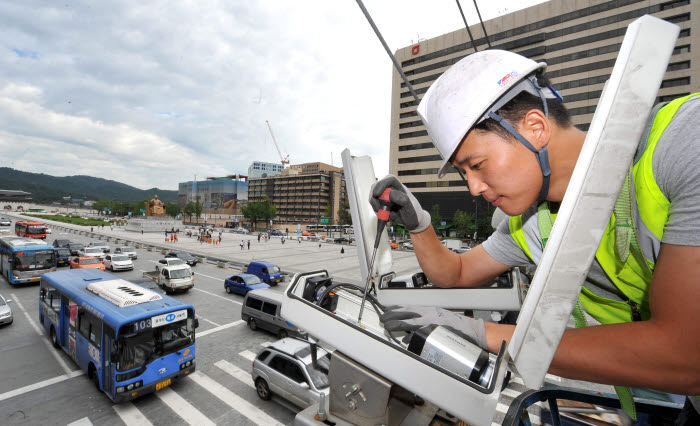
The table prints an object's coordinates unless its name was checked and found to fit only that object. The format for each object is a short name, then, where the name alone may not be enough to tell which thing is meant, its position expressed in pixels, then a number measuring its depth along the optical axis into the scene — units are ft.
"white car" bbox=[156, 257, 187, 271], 57.67
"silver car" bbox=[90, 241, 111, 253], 83.89
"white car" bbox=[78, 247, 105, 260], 73.77
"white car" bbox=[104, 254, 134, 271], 68.64
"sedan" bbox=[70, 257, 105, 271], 61.52
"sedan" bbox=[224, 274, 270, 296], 52.26
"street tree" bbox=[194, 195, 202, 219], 310.45
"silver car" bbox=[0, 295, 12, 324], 35.40
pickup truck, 51.85
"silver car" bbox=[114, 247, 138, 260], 81.24
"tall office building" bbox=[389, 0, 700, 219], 132.05
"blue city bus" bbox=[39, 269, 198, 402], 22.15
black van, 35.29
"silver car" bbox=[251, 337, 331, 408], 22.59
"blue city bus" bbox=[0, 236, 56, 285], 52.75
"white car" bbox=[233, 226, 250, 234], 204.45
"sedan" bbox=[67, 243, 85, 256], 83.27
